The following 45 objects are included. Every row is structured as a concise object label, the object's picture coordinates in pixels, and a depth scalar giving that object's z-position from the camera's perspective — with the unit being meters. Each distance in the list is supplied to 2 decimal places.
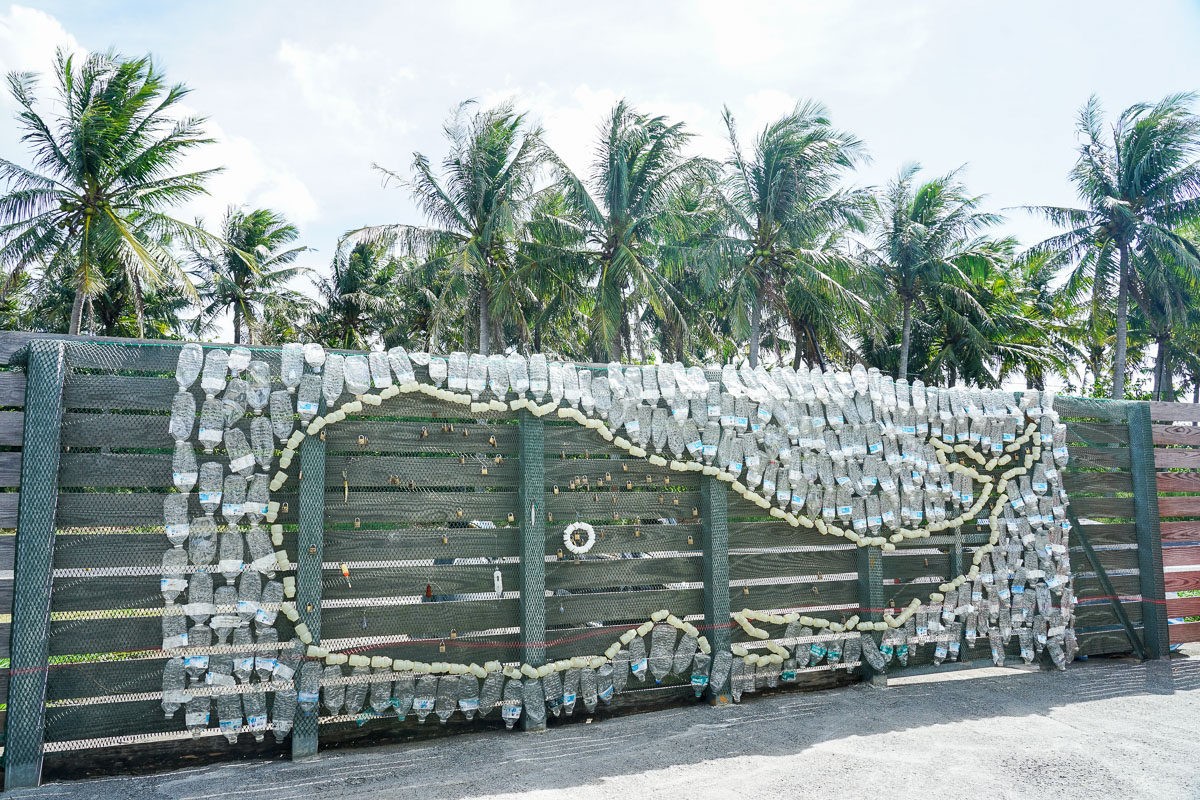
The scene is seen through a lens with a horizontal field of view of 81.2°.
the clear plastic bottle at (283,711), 3.12
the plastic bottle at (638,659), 3.79
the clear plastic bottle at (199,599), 3.01
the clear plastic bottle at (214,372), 3.10
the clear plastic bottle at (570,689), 3.61
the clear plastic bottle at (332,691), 3.21
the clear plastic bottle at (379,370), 3.38
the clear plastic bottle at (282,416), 3.21
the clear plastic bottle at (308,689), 3.14
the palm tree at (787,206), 15.30
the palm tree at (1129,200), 16.09
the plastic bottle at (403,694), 3.34
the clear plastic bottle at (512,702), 3.48
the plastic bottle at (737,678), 4.00
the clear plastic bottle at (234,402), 3.14
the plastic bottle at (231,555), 3.06
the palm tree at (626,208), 14.68
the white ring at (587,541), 3.72
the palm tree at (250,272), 23.06
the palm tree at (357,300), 26.14
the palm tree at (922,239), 19.17
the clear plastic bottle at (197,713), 2.99
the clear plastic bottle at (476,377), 3.57
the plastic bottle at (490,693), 3.47
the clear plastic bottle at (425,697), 3.35
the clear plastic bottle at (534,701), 3.54
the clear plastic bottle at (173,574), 2.99
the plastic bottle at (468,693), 3.44
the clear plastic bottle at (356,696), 3.26
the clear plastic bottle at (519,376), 3.64
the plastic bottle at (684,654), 3.88
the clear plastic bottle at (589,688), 3.66
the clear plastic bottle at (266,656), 3.10
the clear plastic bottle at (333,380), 3.29
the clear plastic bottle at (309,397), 3.23
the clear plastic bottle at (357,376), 3.33
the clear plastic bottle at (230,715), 3.04
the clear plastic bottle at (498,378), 3.61
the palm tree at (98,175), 11.66
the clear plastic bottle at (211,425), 3.08
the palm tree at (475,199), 15.09
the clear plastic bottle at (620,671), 3.75
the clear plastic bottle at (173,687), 2.97
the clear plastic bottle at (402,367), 3.43
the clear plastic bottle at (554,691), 3.58
